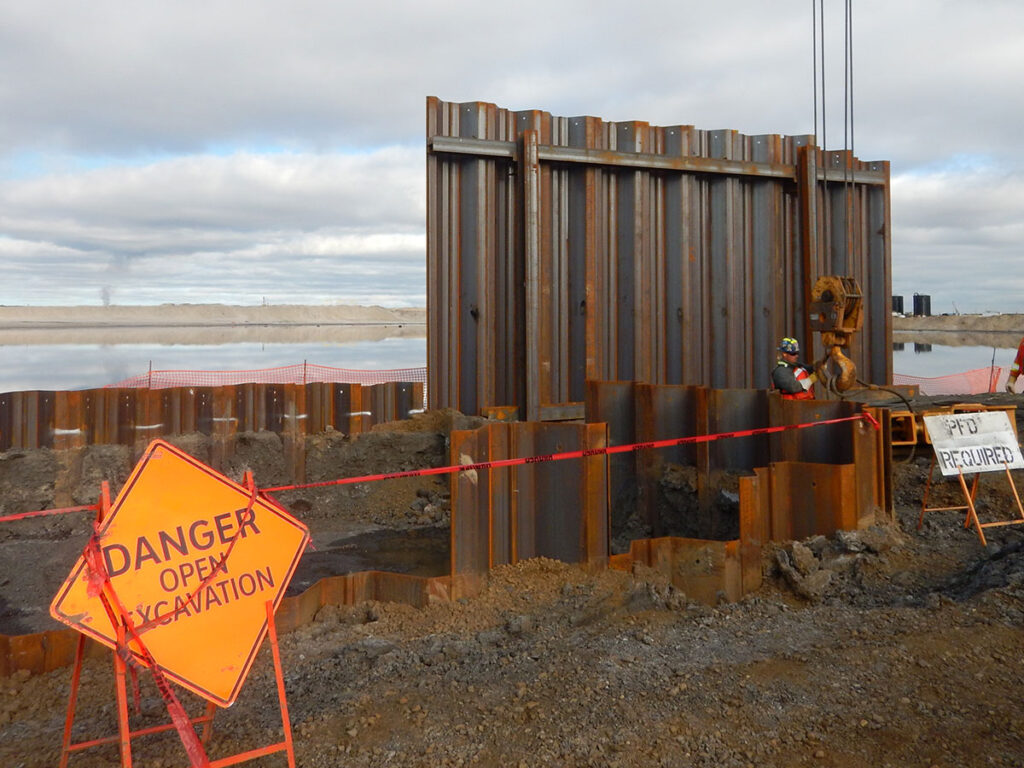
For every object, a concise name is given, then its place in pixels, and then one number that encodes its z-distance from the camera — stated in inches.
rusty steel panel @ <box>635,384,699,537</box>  366.9
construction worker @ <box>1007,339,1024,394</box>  577.4
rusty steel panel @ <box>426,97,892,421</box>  446.0
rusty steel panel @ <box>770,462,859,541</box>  290.7
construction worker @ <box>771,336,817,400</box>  365.4
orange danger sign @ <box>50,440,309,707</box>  145.2
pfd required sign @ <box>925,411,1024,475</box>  312.8
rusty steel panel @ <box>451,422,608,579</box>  266.5
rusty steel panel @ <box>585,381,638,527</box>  386.9
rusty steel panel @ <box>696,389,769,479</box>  351.3
